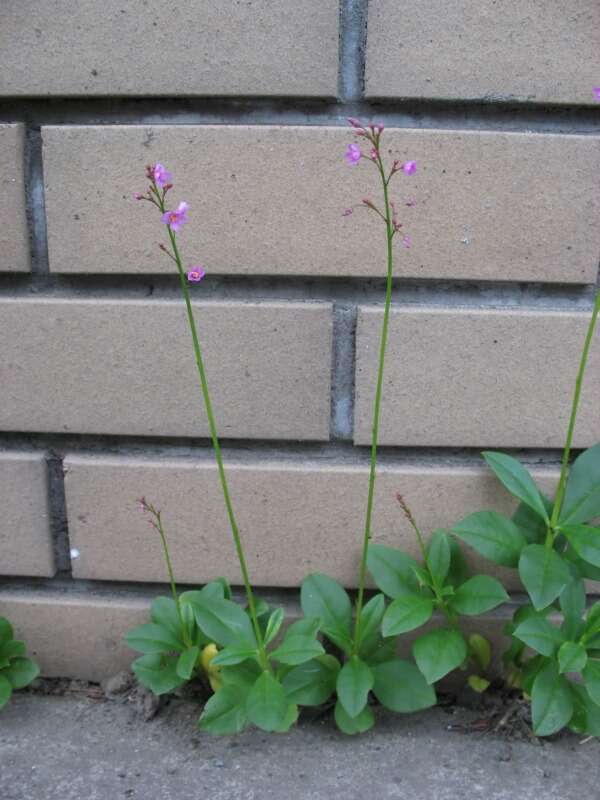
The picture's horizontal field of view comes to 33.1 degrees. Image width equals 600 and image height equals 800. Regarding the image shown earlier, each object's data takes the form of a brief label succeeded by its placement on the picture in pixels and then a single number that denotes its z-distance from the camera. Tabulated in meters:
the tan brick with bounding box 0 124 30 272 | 0.43
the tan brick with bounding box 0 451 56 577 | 0.46
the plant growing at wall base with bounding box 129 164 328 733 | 0.40
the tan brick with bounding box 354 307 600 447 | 0.44
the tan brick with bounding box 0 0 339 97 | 0.42
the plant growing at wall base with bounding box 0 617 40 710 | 0.45
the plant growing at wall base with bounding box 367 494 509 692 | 0.41
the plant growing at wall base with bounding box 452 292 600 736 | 0.40
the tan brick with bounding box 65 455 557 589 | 0.45
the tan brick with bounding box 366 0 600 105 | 0.41
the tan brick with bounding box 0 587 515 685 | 0.47
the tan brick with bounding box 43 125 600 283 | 0.42
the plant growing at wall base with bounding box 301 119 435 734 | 0.41
